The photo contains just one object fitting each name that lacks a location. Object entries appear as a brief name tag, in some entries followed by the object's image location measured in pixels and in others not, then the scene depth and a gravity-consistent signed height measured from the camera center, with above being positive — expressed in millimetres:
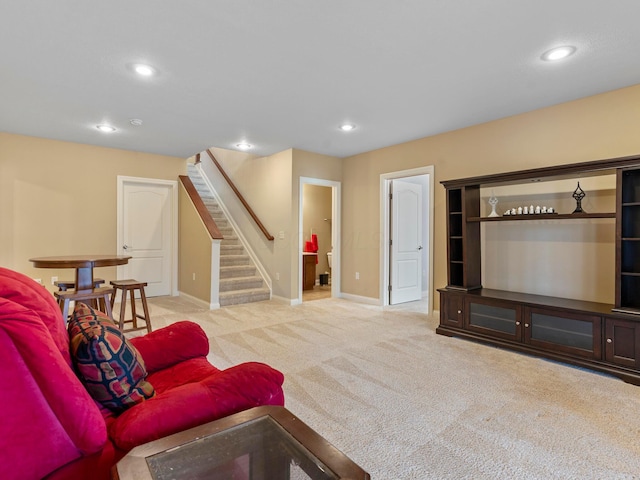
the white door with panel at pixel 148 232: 5598 +157
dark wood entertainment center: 2761 -556
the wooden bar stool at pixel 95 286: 3722 -522
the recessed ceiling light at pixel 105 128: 4305 +1468
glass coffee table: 874 -592
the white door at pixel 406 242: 5387 +7
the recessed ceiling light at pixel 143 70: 2787 +1434
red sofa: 894 -518
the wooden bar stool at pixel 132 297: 3631 -606
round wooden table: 3086 -211
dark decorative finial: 3172 +436
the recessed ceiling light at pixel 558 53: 2510 +1439
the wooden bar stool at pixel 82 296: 3146 -516
